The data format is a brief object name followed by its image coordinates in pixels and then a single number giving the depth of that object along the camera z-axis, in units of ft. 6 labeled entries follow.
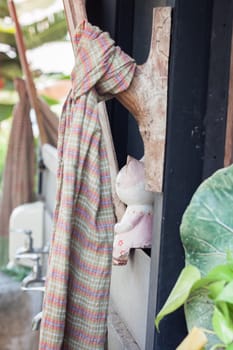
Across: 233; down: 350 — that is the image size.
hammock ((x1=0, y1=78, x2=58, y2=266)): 17.47
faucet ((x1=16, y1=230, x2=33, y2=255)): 11.73
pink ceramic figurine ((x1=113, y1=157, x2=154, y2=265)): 7.41
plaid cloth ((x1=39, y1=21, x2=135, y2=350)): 6.80
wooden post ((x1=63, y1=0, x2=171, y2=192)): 6.84
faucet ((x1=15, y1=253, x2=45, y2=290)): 10.76
